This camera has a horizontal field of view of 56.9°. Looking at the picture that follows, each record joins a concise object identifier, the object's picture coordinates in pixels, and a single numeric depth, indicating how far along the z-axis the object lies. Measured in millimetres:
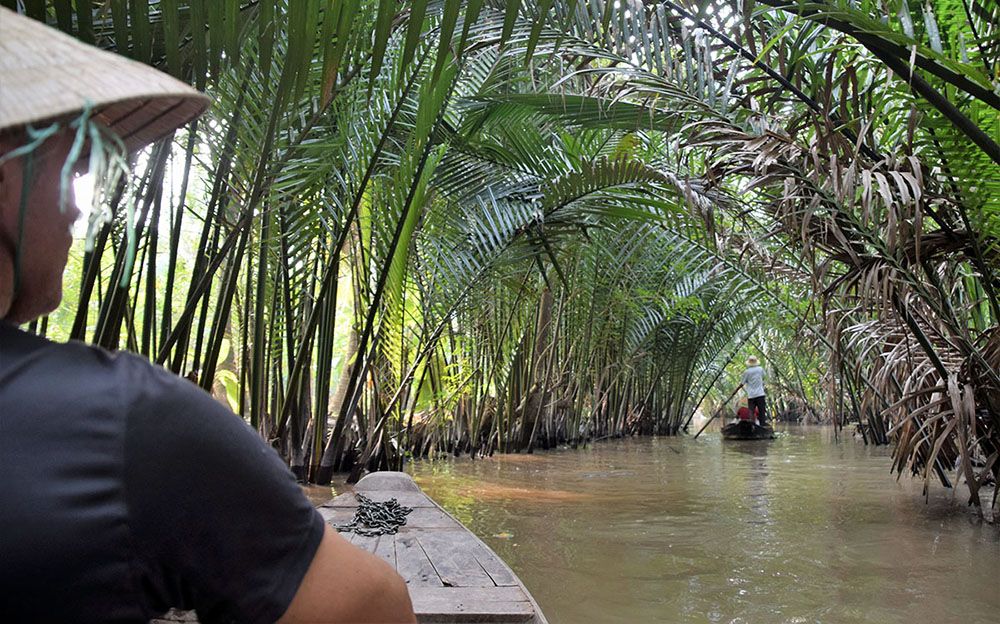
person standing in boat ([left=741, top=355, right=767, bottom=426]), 16203
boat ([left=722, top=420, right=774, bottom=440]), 14914
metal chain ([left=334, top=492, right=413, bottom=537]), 3172
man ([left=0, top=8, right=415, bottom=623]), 551
